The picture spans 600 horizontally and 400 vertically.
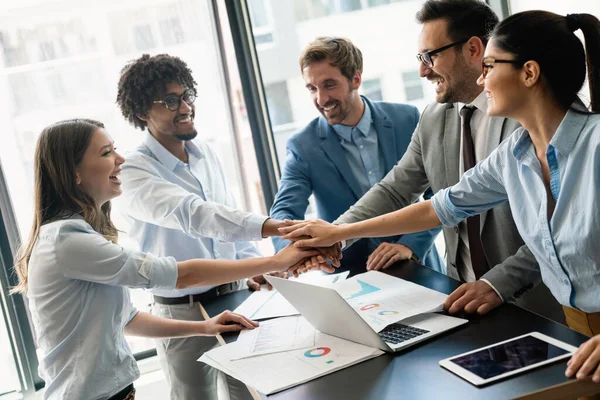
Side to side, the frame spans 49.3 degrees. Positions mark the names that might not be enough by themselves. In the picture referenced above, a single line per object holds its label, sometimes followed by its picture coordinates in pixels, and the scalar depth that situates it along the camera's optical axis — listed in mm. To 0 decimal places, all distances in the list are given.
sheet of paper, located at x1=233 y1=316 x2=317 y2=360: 1739
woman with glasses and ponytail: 1575
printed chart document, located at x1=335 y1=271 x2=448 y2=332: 1766
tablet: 1346
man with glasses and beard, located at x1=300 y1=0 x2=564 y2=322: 2117
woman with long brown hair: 1897
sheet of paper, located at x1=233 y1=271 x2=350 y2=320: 2076
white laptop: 1571
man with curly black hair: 2568
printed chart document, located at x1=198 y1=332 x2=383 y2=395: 1523
